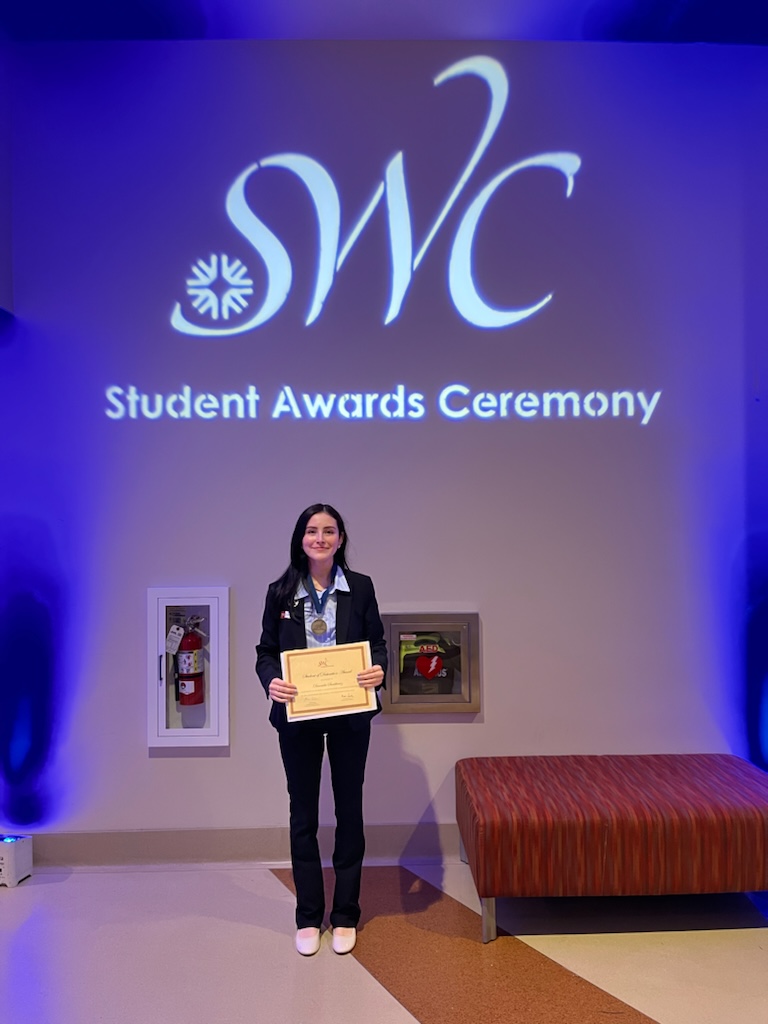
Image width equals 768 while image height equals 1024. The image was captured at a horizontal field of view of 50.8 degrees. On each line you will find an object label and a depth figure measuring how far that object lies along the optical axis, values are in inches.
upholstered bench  124.6
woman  123.3
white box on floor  146.9
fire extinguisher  156.5
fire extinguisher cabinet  156.6
